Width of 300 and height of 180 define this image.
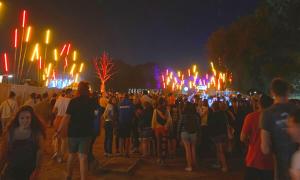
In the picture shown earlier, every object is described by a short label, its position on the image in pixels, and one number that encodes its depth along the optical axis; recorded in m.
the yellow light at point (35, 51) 28.96
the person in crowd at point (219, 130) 8.97
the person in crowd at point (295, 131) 2.84
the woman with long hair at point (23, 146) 4.10
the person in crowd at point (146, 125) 10.24
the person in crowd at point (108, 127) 10.87
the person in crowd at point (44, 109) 9.89
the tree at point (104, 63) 56.22
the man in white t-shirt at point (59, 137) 9.71
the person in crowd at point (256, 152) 4.84
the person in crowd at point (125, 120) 10.90
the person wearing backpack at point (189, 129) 8.87
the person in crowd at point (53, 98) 15.51
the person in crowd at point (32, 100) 11.71
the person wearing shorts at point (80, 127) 6.72
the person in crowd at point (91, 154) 8.63
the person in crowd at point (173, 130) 10.84
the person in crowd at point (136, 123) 11.35
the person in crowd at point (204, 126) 10.55
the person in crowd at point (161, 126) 9.79
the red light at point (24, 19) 24.06
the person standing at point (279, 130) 3.96
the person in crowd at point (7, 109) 11.80
